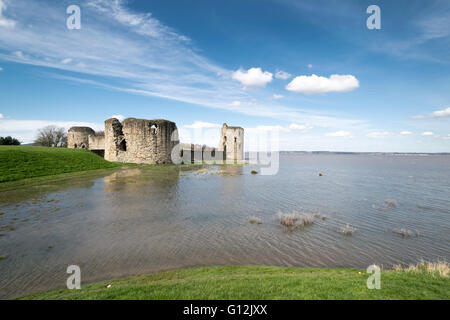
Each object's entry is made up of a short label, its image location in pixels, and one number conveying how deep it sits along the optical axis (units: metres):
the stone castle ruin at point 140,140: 33.53
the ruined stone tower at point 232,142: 47.62
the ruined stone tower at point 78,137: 43.91
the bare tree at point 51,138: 57.64
